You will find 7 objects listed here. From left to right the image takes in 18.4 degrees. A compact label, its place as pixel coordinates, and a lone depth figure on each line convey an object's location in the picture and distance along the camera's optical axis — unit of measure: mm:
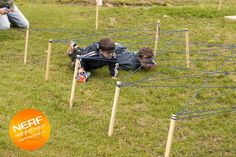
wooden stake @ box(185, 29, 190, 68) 11866
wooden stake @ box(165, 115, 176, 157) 6134
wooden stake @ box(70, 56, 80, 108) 8884
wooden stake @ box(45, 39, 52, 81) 10452
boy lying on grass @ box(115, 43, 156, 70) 11442
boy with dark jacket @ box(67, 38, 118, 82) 10719
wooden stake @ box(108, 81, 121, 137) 7536
